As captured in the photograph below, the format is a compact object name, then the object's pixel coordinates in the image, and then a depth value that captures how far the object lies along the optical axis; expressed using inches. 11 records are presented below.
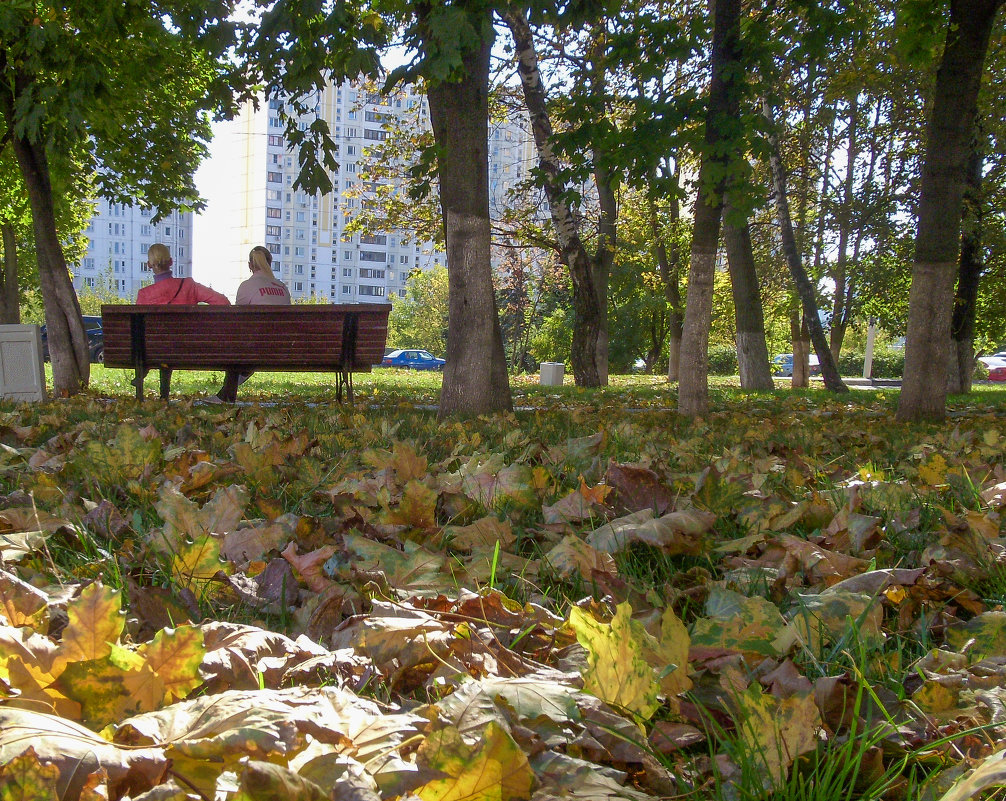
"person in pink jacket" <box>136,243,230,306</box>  346.6
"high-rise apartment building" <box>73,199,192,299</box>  4498.0
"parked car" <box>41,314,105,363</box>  1323.8
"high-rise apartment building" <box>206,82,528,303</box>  4670.3
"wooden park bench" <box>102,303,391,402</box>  302.0
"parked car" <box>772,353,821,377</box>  1949.3
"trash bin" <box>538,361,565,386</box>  808.3
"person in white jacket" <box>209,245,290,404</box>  345.1
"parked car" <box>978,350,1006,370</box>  2119.8
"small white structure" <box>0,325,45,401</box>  368.5
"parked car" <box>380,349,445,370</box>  2367.1
